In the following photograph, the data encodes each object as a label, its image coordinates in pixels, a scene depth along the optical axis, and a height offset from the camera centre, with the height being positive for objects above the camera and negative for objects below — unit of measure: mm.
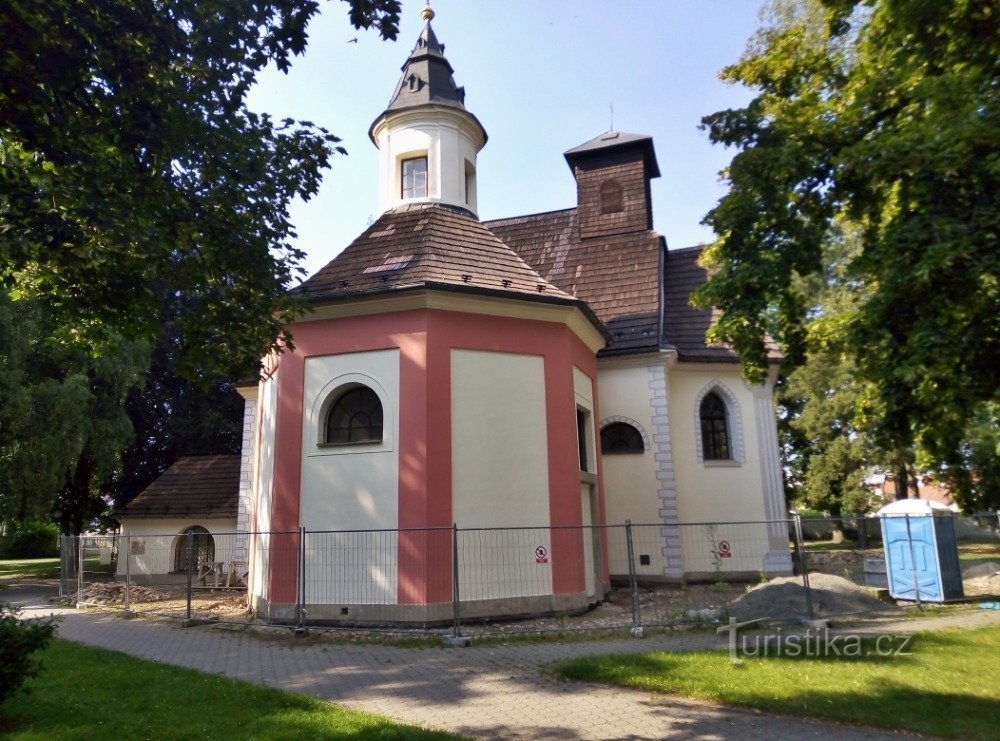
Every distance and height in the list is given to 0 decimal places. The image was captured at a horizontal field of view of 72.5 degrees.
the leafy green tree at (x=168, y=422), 31109 +4148
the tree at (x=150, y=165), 6523 +3782
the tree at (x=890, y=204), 6672 +3226
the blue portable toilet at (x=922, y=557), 12984 -1291
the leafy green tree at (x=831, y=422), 29656 +3267
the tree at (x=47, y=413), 20938 +3396
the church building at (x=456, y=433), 11977 +1419
